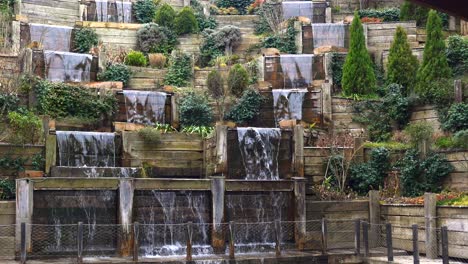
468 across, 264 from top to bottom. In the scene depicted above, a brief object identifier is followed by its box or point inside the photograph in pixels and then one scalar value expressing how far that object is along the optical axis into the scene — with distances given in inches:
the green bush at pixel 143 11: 1278.3
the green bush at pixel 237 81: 943.7
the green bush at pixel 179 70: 1034.1
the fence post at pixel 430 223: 596.3
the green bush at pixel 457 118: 733.3
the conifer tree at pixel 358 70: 963.3
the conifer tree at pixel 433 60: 865.5
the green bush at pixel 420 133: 720.3
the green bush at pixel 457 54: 924.8
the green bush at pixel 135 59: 1064.8
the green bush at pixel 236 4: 1445.6
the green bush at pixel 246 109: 899.4
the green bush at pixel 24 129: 685.3
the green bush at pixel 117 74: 991.1
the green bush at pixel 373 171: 758.5
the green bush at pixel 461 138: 674.0
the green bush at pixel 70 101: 828.0
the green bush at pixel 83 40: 1103.0
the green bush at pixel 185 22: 1216.2
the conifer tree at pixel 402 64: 951.6
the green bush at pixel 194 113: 874.1
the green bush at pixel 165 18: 1225.4
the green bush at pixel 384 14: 1216.2
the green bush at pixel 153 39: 1156.5
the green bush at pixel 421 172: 690.8
